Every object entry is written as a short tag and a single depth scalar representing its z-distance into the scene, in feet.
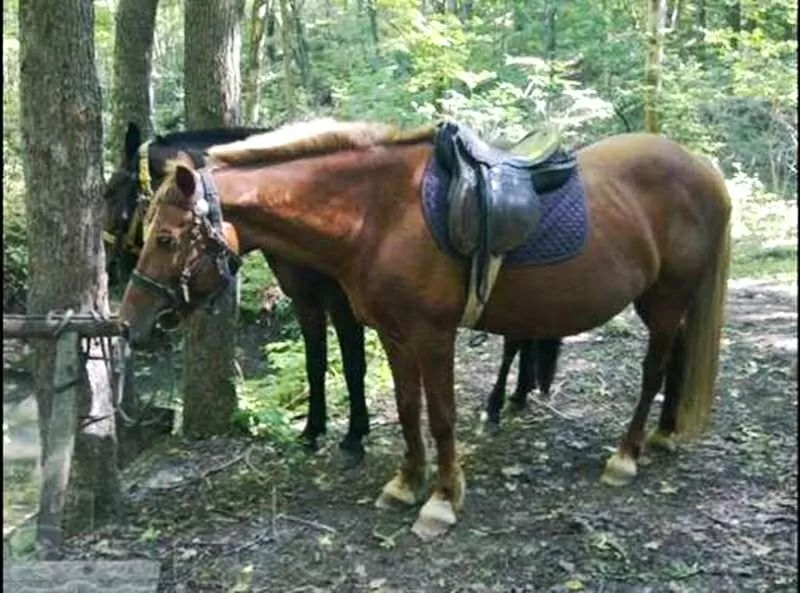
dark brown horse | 15.17
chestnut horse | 12.45
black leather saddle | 12.92
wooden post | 12.19
